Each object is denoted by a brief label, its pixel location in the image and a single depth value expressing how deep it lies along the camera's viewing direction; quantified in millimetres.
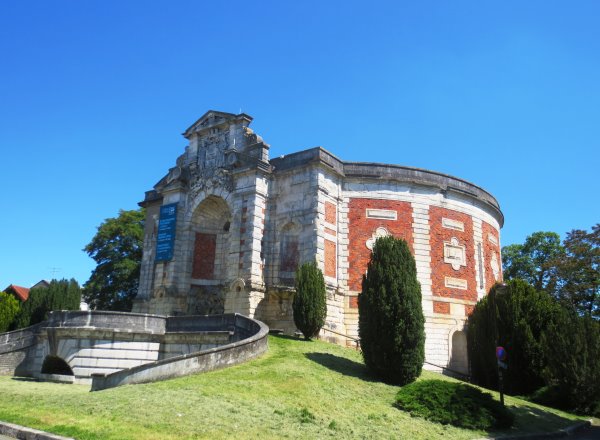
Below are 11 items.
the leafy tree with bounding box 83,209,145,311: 39128
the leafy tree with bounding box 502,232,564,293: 46000
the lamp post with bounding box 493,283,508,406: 16594
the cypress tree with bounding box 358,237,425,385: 17375
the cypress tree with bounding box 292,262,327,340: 21625
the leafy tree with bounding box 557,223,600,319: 31406
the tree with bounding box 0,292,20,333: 30484
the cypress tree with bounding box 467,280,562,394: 22266
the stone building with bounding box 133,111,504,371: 25578
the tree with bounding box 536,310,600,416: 18797
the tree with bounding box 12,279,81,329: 31766
